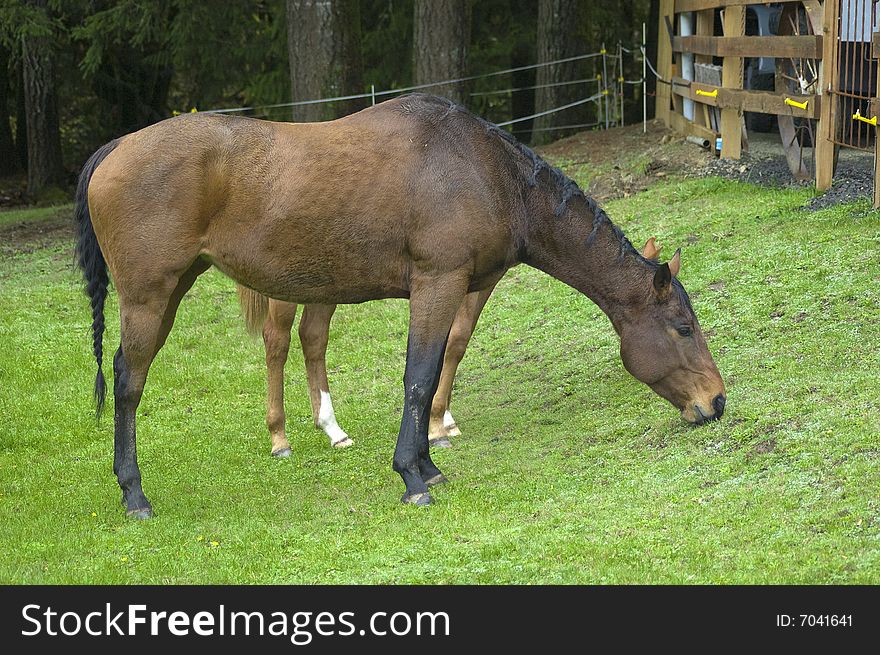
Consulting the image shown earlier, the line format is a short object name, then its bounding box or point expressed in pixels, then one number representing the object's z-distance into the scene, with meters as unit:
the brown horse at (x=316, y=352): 7.79
